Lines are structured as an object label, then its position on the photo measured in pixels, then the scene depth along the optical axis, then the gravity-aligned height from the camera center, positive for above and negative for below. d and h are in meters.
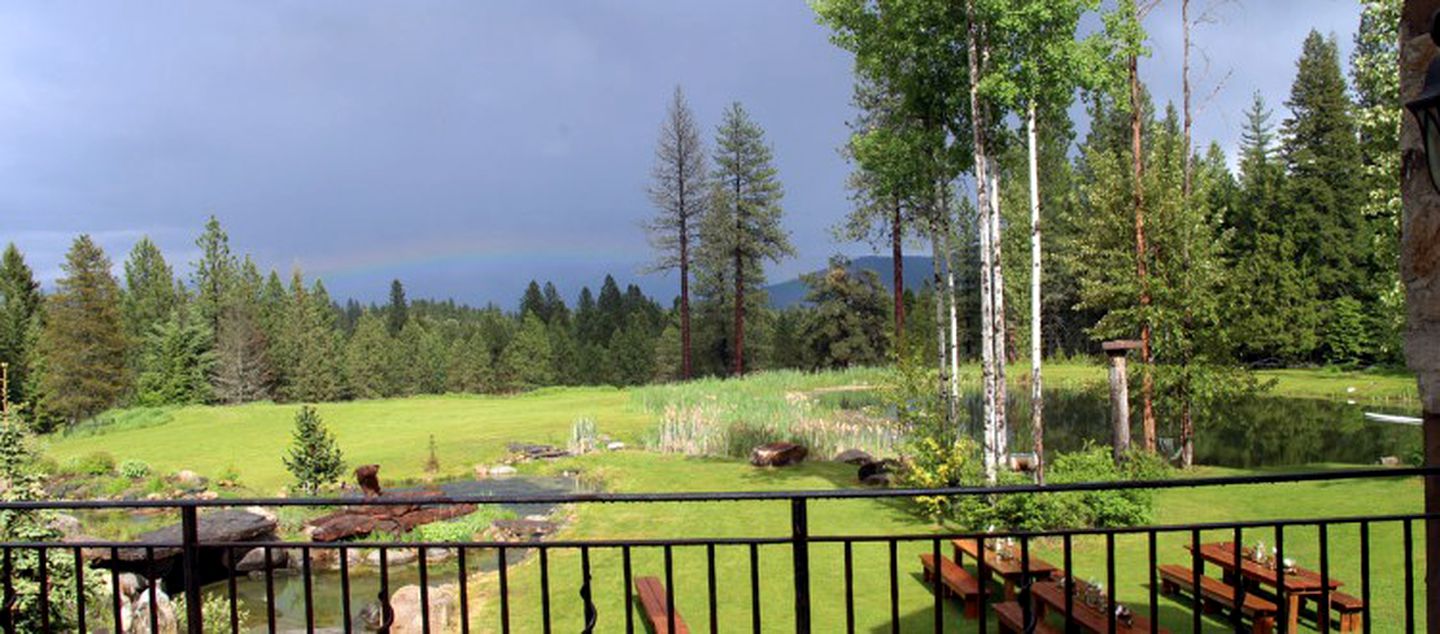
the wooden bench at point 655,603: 7.33 -2.70
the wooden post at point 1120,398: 14.08 -1.75
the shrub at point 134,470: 18.19 -3.08
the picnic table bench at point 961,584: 7.84 -2.63
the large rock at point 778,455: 16.39 -2.89
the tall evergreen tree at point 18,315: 41.19 +0.56
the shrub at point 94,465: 18.92 -3.08
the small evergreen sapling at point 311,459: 14.88 -2.42
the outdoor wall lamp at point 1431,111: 2.62 +0.53
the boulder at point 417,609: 8.55 -2.97
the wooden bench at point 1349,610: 6.93 -2.59
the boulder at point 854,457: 16.48 -3.02
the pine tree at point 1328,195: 36.84 +3.90
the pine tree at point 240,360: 42.12 -2.01
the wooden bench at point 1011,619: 6.75 -2.57
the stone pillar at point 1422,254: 3.56 +0.11
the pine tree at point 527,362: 53.34 -3.18
